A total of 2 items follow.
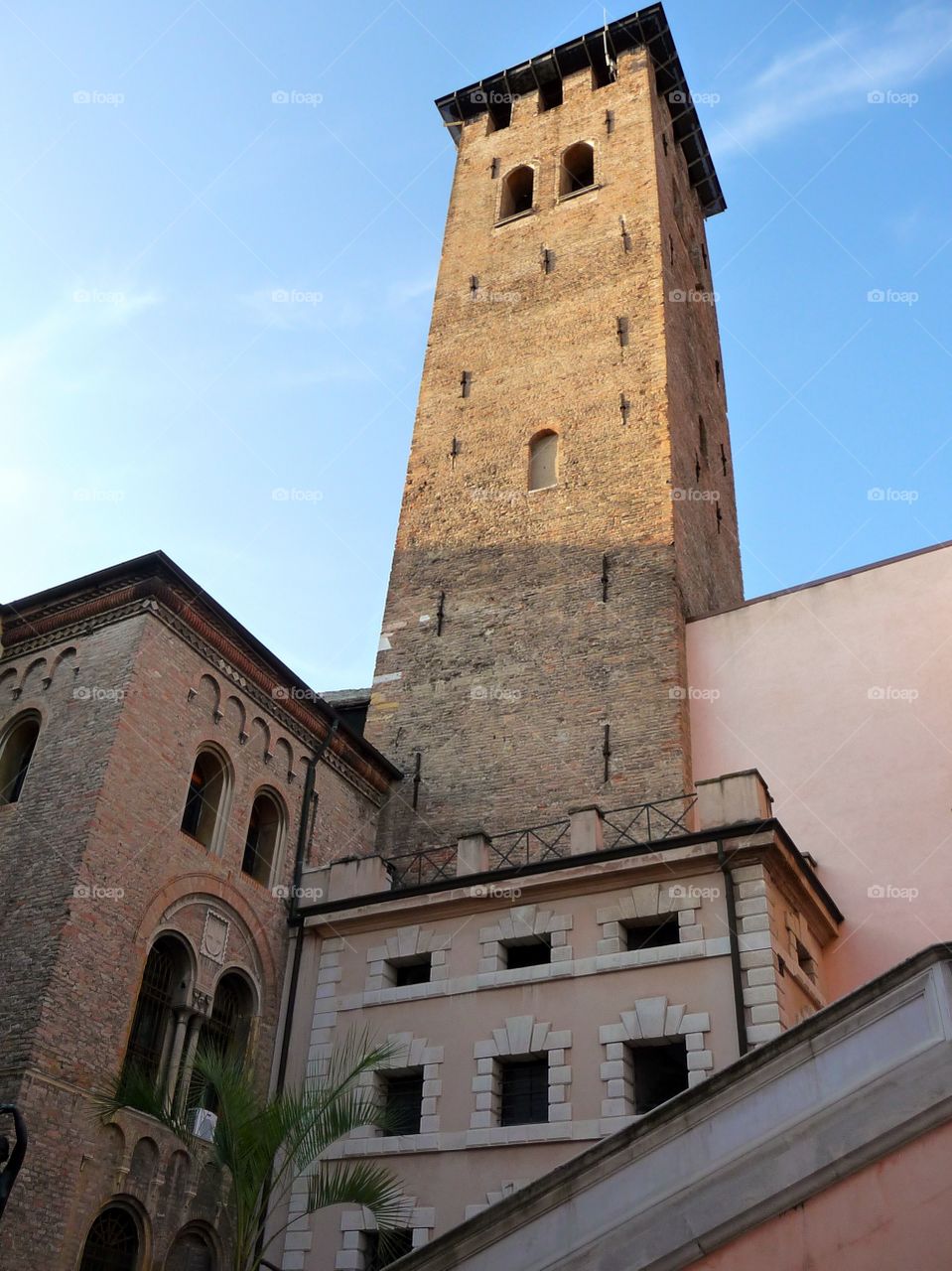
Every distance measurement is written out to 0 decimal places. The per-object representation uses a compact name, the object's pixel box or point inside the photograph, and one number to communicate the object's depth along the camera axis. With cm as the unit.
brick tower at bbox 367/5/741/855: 1845
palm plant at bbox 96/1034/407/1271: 1083
